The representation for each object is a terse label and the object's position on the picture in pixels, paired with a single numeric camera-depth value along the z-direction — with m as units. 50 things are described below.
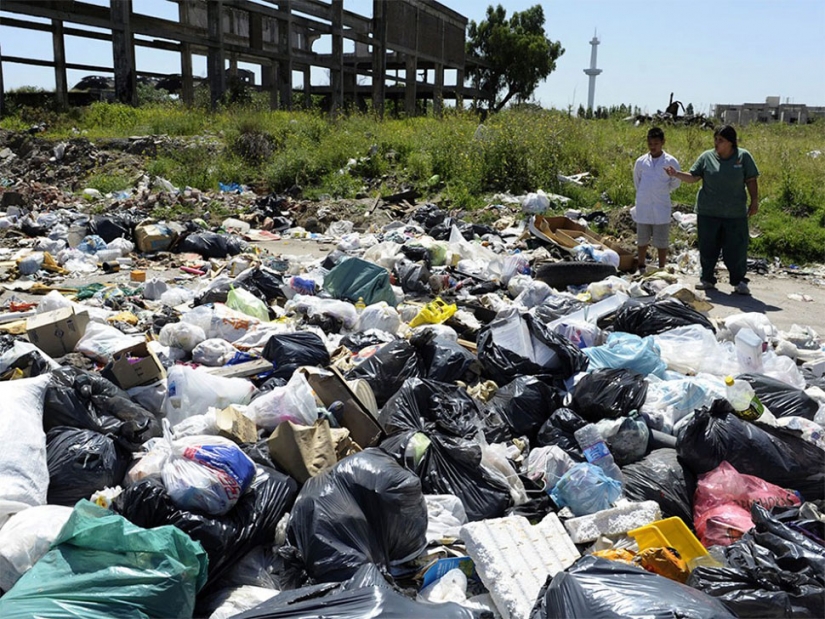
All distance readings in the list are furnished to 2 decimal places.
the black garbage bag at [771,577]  2.21
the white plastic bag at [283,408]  3.50
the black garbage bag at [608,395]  3.71
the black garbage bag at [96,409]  3.27
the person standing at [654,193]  7.08
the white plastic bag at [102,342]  4.22
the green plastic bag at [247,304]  5.37
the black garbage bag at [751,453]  3.25
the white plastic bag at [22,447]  2.64
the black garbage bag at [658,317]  4.89
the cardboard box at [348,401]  3.54
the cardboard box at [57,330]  4.21
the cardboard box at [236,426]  3.26
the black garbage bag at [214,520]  2.57
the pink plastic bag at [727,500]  2.87
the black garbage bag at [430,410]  3.54
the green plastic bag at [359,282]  5.91
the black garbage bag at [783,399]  3.83
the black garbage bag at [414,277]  6.54
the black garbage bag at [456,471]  3.10
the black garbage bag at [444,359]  4.24
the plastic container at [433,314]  5.14
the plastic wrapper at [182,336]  4.65
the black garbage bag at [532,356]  4.16
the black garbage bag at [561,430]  3.57
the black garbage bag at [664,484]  3.14
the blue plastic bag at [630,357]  4.21
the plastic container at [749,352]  4.35
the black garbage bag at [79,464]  2.93
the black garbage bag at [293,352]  4.30
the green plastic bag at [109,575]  2.06
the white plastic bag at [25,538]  2.32
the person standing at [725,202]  6.62
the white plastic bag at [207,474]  2.62
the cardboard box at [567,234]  7.62
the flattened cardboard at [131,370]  3.86
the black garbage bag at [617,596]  1.84
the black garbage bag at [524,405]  3.79
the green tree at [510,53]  33.66
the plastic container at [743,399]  3.53
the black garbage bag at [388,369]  4.15
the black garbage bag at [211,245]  8.35
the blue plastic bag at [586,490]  3.08
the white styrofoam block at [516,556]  2.49
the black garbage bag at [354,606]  1.82
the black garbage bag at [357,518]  2.49
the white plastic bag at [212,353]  4.43
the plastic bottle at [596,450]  3.27
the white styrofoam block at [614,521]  2.86
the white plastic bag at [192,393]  3.65
